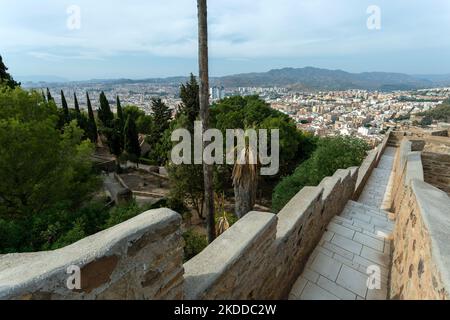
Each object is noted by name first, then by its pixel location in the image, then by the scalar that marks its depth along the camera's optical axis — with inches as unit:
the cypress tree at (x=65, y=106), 1069.5
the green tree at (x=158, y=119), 997.8
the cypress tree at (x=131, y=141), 1023.9
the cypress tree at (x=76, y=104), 1212.2
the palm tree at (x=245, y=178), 319.3
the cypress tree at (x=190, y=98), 840.3
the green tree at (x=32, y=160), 318.0
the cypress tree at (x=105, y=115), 1130.9
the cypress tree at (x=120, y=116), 1116.6
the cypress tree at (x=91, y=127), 1104.2
